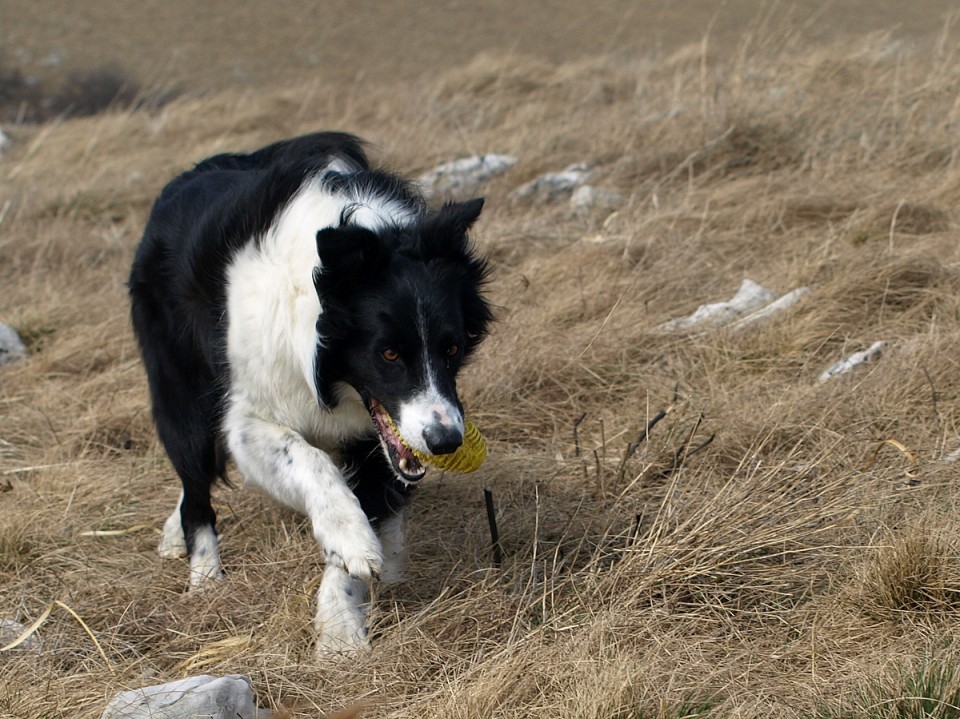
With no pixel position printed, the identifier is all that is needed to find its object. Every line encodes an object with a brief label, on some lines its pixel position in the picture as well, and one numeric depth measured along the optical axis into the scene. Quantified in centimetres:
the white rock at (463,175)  1617
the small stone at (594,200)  1458
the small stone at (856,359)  962
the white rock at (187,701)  525
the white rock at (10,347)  1207
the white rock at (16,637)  643
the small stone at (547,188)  1558
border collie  648
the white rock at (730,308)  1094
